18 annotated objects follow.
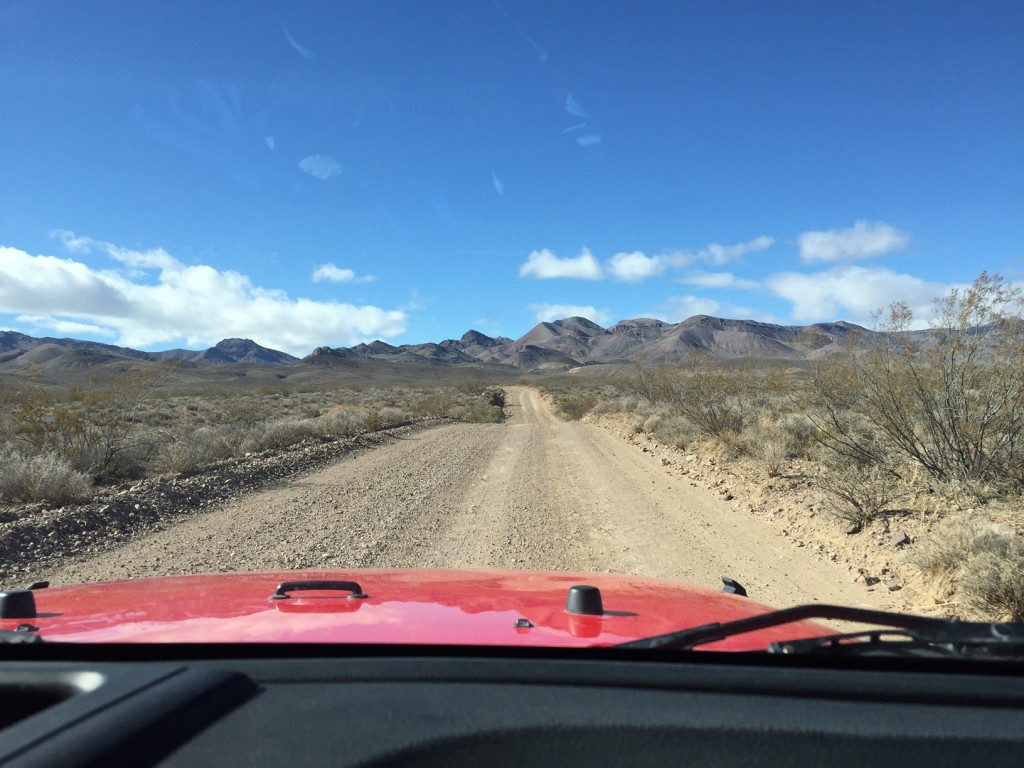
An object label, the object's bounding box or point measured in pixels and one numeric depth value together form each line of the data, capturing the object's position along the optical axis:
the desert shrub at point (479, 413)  33.59
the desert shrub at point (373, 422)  23.28
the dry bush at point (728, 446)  14.07
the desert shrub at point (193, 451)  12.76
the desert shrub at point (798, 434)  12.99
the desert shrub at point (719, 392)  17.03
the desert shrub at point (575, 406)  36.72
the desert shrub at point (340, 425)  20.72
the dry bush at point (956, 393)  8.61
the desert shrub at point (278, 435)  16.47
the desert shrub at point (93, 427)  12.45
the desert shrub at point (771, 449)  11.67
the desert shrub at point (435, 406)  34.81
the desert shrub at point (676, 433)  17.37
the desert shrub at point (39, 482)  9.86
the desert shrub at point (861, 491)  8.14
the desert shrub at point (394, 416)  26.47
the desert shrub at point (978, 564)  5.38
